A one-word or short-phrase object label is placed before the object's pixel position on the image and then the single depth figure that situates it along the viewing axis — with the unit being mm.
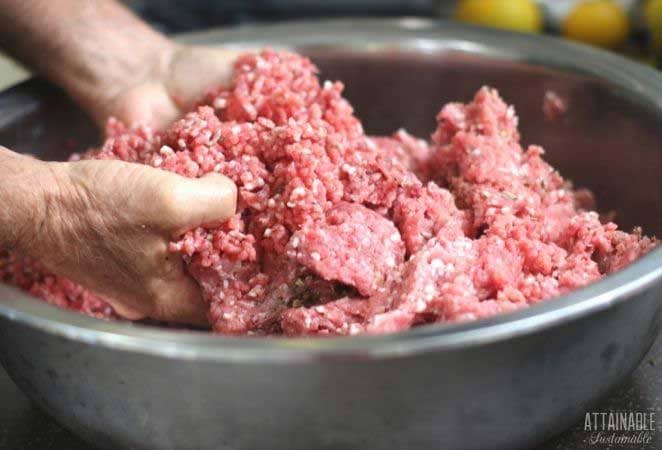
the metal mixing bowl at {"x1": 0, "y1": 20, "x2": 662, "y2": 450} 1019
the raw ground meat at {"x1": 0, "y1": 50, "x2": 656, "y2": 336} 1324
